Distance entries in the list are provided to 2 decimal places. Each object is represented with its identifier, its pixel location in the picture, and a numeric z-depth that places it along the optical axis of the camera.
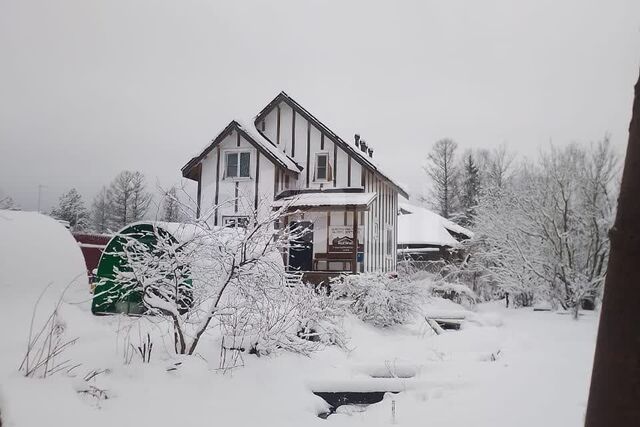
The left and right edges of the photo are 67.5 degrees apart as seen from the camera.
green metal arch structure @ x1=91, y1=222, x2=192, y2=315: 9.50
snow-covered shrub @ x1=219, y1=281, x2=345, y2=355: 6.59
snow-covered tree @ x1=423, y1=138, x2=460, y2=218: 44.31
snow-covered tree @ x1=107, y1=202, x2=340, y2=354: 6.22
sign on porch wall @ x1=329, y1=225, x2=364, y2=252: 18.31
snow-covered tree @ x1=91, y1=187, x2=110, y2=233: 46.43
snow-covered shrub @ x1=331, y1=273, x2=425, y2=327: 13.04
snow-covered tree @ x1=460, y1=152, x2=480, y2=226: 41.88
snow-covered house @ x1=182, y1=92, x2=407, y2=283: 18.47
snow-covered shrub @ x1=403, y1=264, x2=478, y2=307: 19.90
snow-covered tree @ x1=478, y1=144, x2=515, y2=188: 34.08
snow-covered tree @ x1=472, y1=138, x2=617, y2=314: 13.98
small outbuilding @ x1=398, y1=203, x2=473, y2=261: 30.14
